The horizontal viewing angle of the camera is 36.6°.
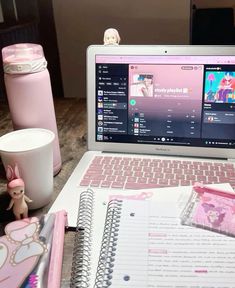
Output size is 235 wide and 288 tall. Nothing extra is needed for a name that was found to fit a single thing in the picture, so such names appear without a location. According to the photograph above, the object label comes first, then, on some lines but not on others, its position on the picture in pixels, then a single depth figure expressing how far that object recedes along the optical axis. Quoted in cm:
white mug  68
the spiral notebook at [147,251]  53
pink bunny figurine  65
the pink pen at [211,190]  70
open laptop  85
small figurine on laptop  102
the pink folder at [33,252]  52
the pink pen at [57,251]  52
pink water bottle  77
